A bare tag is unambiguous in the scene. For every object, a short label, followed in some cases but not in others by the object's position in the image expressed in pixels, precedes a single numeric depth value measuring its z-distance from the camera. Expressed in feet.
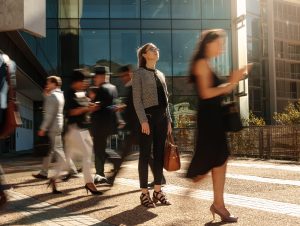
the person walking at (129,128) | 21.31
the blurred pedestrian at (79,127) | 21.61
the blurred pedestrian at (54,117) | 24.41
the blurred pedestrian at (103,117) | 24.61
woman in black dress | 14.75
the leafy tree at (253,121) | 83.06
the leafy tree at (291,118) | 73.72
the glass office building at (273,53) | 153.69
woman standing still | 18.48
